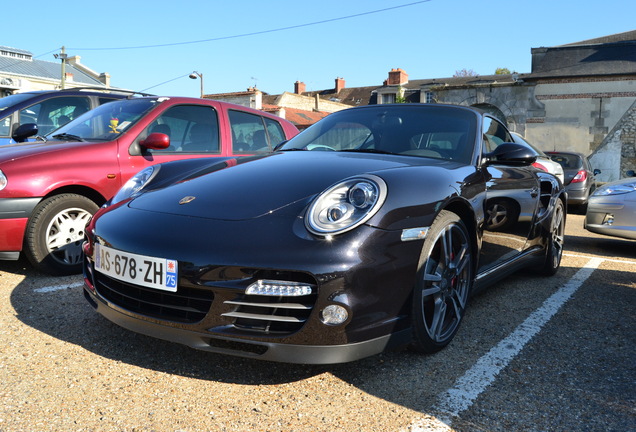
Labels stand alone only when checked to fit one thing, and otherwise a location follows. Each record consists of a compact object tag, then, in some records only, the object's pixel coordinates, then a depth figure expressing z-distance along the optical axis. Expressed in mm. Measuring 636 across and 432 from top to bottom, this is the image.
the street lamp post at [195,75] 32719
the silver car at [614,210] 5941
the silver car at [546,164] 5507
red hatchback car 3789
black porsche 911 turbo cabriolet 2111
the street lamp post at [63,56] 25802
